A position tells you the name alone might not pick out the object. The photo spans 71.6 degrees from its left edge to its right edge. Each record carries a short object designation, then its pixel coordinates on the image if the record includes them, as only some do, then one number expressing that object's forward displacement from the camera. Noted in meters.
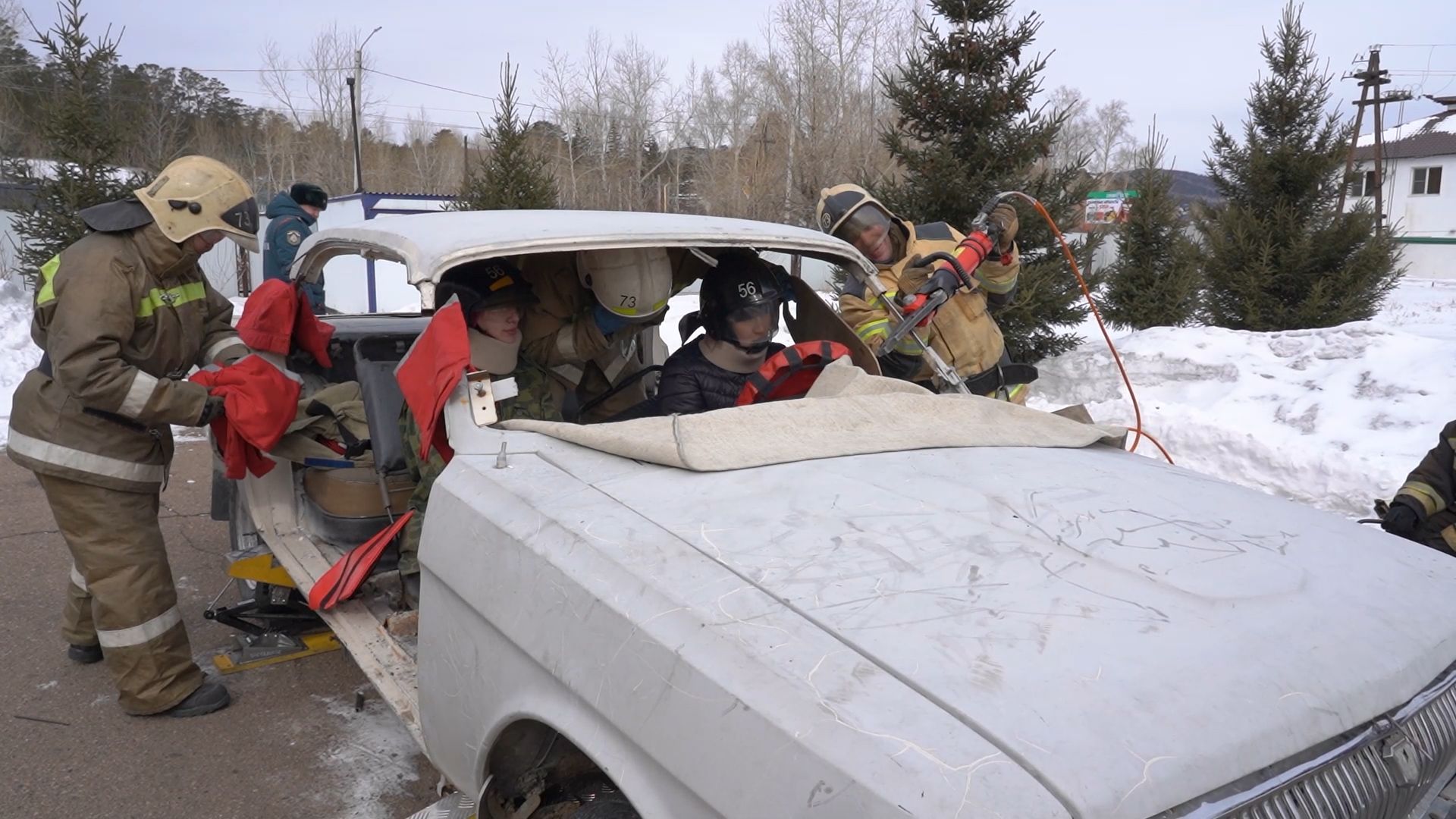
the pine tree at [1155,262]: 12.27
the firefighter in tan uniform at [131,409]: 3.40
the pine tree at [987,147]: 9.76
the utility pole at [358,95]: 22.70
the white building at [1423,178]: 41.59
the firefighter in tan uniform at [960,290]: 4.55
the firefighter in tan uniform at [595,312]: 3.51
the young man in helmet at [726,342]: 3.59
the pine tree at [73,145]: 11.68
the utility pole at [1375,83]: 29.23
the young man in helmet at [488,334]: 3.23
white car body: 1.42
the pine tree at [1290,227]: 12.12
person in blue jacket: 8.28
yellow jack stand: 4.12
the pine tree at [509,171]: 12.63
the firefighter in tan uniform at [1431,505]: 3.88
